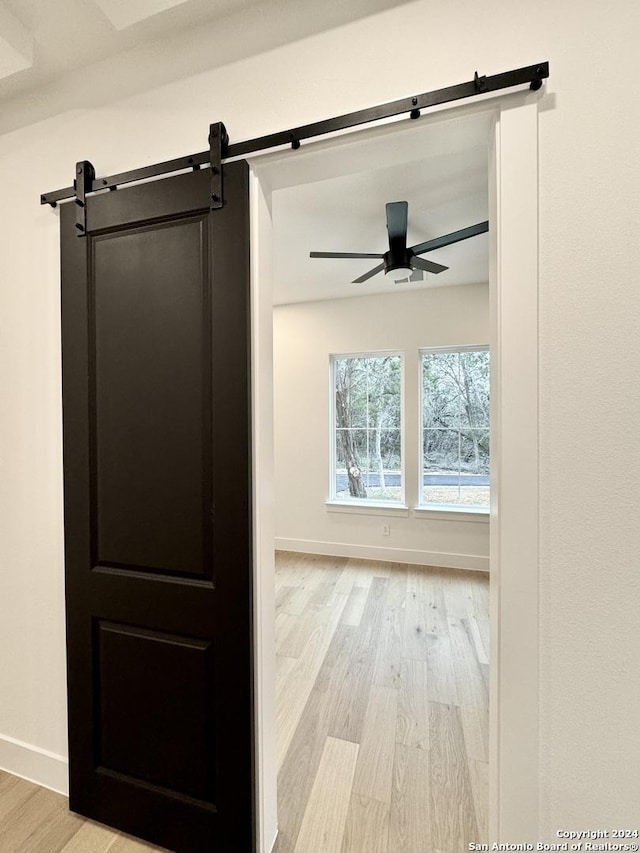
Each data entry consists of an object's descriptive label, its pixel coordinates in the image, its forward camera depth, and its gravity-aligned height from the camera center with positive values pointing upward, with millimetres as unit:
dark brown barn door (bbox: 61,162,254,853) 1177 -313
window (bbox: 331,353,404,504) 4203 -87
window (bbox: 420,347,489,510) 3924 -84
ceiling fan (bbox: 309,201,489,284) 2189 +1170
